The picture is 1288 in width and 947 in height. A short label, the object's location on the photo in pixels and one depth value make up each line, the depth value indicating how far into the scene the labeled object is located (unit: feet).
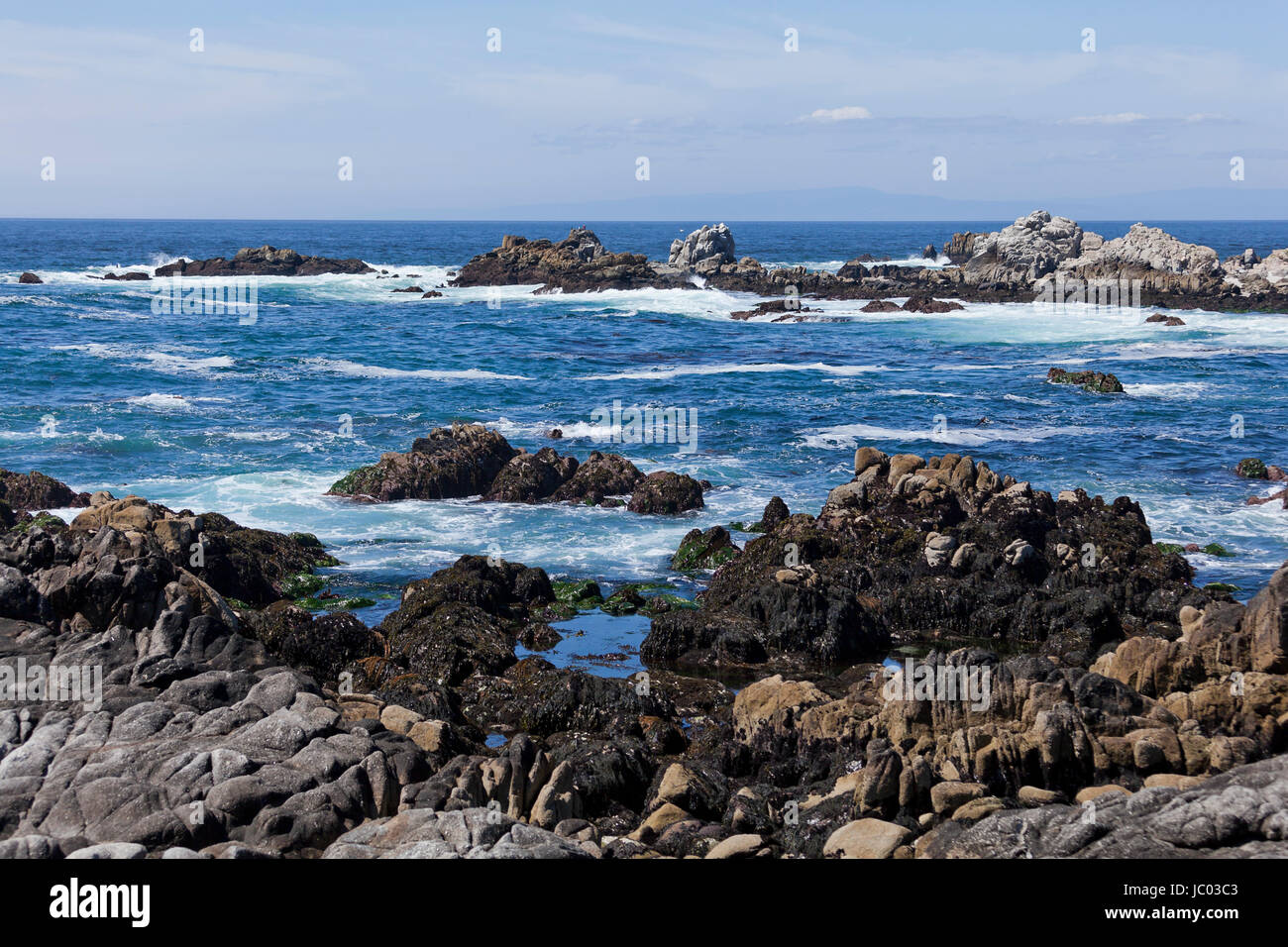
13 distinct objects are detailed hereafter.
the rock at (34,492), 91.66
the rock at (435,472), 102.32
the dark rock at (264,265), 344.90
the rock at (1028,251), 288.30
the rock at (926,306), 257.34
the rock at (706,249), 326.44
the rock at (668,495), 98.32
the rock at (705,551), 83.30
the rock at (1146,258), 274.36
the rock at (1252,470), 108.99
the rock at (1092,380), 158.30
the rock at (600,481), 102.47
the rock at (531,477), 102.06
